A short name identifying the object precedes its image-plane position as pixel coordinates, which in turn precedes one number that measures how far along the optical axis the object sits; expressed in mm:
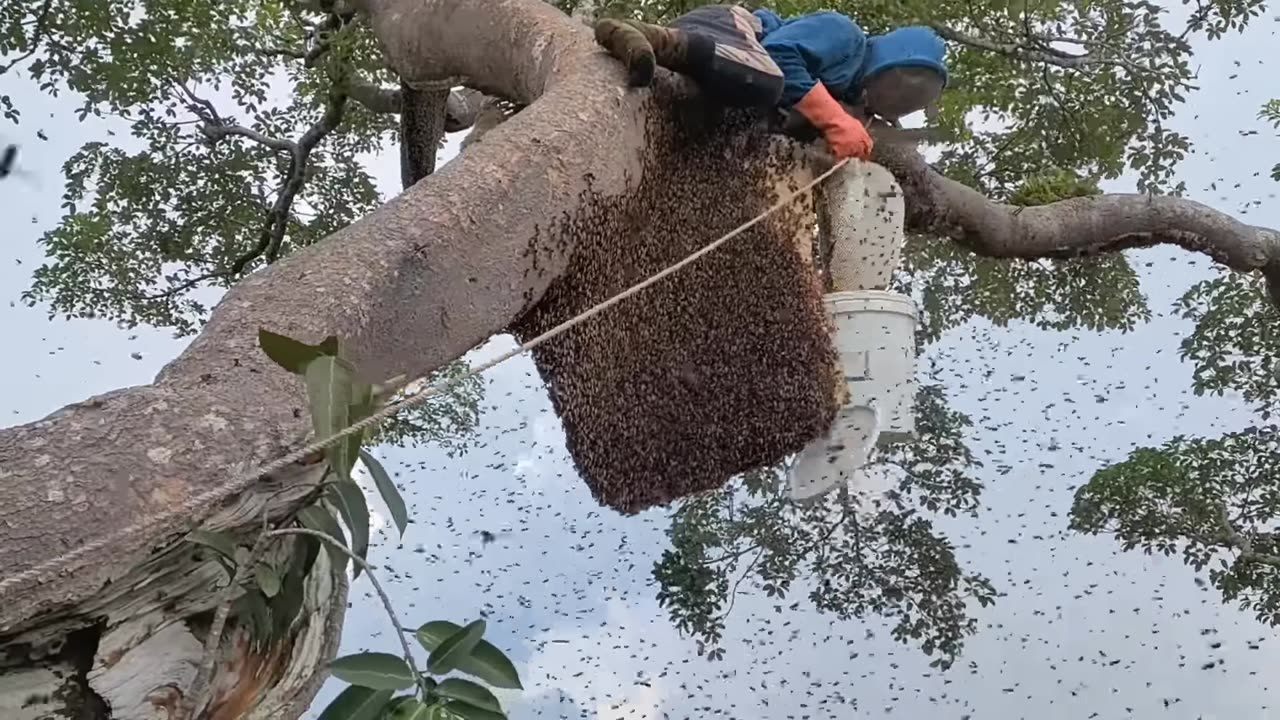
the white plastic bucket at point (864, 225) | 1902
